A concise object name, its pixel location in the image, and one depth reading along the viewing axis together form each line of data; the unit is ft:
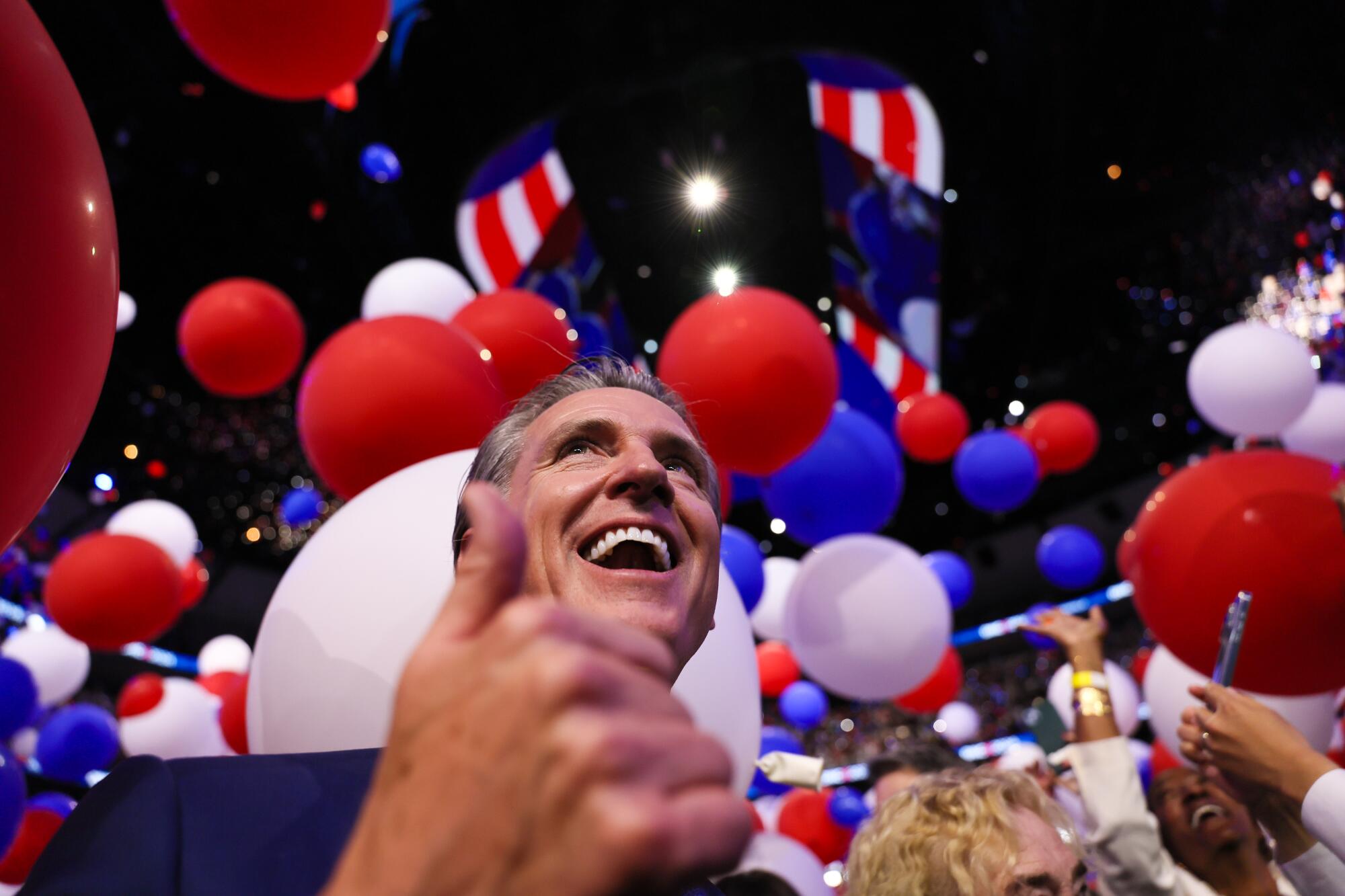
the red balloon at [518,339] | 8.76
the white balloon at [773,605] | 15.39
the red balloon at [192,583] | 15.37
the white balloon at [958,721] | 25.89
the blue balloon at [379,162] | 15.02
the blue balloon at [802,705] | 20.06
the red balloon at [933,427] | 16.05
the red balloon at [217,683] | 16.03
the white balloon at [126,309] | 13.56
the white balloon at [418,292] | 10.75
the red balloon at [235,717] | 8.89
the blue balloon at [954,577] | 18.49
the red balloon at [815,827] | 13.88
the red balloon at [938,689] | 15.78
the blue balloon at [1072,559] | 19.33
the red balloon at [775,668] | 16.81
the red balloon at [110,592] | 9.91
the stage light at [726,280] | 21.89
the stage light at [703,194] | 18.31
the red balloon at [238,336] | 10.43
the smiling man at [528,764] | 1.20
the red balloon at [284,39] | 6.70
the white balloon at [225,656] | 19.31
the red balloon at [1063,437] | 17.42
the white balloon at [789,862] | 8.05
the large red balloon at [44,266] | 2.67
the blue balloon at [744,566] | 11.43
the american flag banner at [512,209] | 17.37
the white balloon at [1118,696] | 15.01
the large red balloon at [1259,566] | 7.33
